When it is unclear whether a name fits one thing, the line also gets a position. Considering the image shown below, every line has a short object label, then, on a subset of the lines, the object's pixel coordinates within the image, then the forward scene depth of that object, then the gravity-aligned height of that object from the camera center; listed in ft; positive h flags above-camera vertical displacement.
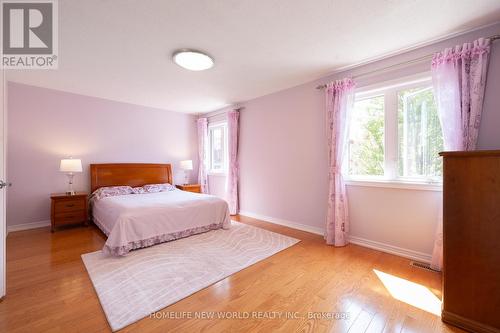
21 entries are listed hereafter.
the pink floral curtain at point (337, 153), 9.58 +0.56
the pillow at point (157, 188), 14.35 -1.55
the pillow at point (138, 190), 13.76 -1.63
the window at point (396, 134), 8.11 +1.30
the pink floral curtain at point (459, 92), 6.72 +2.41
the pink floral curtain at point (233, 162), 15.23 +0.23
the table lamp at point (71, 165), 11.61 +0.02
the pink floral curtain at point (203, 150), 18.06 +1.30
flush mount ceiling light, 8.19 +4.25
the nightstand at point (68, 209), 11.45 -2.44
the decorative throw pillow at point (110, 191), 12.41 -1.60
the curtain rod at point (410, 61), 6.55 +4.00
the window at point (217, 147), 17.31 +1.52
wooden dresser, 4.61 -1.72
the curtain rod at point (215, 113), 15.34 +4.28
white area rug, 5.67 -3.62
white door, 5.85 -0.67
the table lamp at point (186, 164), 16.82 +0.06
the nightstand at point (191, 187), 16.34 -1.74
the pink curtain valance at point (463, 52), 6.64 +3.69
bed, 8.70 -2.29
